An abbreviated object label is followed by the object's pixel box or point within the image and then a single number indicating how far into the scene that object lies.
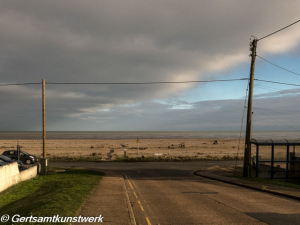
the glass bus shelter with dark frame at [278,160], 21.81
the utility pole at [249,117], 20.38
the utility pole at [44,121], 21.86
